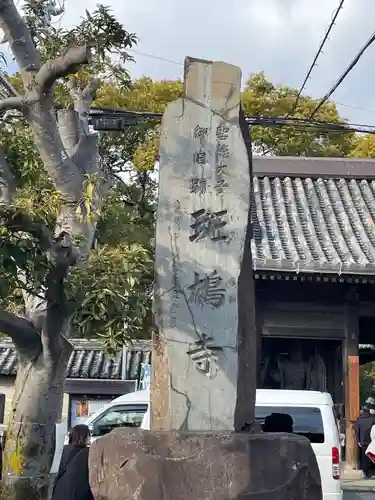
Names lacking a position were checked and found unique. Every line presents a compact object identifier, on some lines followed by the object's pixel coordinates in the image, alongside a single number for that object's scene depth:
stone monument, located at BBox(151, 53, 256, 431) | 5.25
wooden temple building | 11.46
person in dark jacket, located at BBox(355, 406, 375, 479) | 12.46
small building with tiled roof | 18.67
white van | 10.16
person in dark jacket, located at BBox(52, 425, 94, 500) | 5.88
